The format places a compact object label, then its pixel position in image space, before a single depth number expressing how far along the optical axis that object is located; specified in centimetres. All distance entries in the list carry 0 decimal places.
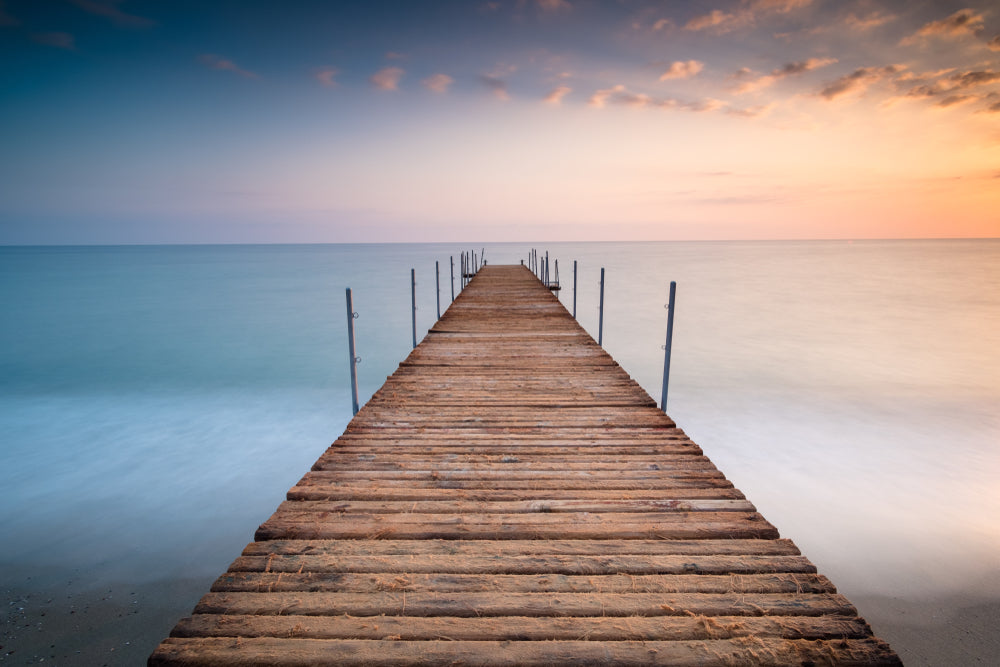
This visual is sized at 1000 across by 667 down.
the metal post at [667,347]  517
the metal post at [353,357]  541
